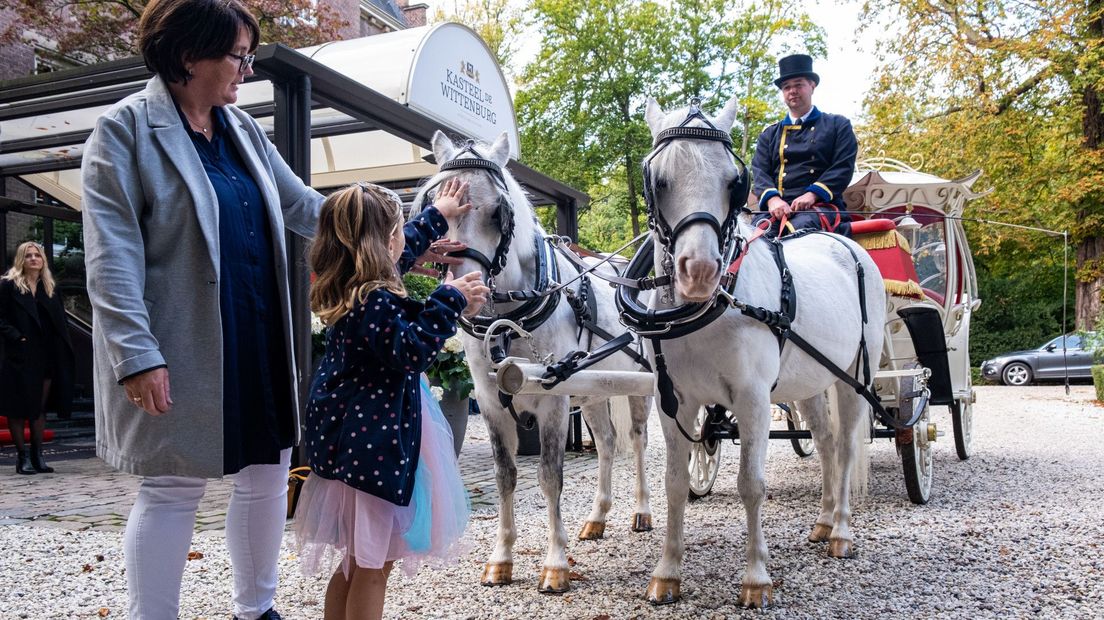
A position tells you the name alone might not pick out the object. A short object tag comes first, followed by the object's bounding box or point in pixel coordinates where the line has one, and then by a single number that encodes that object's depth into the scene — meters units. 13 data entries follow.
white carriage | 5.19
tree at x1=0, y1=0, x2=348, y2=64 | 11.49
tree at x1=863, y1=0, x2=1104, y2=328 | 17.38
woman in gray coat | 2.03
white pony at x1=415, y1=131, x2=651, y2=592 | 3.35
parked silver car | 19.11
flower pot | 6.65
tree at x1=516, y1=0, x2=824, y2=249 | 22.92
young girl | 2.25
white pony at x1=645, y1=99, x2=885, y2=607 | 2.83
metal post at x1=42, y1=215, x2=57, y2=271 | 10.33
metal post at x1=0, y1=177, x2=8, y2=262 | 8.52
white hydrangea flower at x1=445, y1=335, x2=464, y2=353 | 6.58
